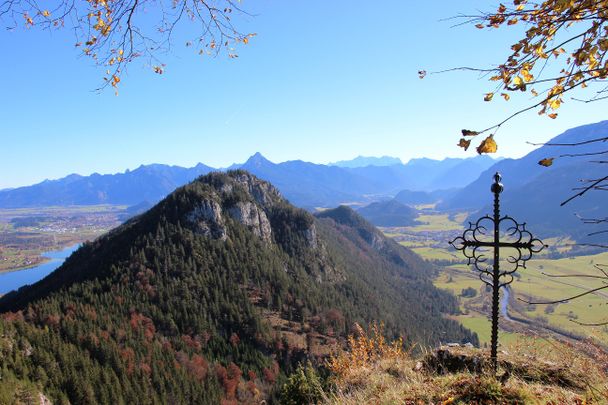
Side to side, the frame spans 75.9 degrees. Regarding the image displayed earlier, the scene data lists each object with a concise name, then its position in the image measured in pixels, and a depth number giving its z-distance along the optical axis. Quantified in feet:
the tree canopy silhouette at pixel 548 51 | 13.84
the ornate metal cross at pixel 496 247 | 24.48
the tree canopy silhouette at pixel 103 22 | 19.64
